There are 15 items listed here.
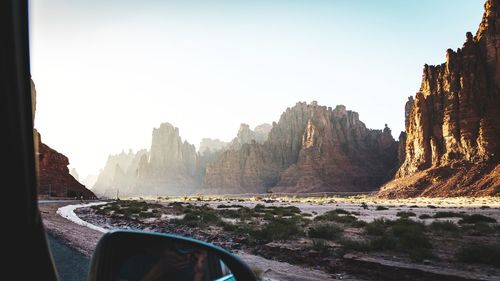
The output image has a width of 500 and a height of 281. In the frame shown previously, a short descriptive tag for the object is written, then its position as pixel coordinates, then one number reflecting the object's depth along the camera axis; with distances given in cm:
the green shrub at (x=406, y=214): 2605
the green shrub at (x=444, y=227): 1653
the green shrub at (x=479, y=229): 1559
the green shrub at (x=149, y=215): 2632
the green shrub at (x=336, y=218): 2132
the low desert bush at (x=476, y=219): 2031
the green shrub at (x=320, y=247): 1145
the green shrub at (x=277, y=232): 1431
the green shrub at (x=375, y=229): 1536
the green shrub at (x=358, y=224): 1875
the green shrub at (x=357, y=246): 1166
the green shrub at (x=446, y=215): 2516
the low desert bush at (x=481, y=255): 965
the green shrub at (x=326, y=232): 1442
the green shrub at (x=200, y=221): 1977
